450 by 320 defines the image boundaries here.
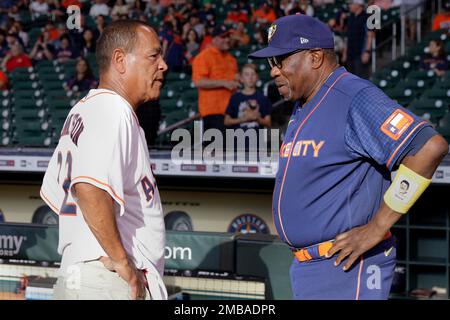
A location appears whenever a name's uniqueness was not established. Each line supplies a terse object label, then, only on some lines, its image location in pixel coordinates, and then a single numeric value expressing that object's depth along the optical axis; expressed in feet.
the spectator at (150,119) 24.54
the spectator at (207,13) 42.24
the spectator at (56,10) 47.91
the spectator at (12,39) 43.18
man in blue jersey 8.93
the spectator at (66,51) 41.47
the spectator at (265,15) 41.27
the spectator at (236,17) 43.19
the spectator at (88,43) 40.64
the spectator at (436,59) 30.96
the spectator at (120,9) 42.25
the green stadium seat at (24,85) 37.71
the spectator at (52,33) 43.75
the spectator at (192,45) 37.83
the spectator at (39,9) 50.62
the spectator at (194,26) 39.93
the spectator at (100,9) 44.96
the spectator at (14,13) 49.92
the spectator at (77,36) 41.55
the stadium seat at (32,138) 30.41
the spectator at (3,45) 43.68
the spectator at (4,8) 51.13
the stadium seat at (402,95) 29.35
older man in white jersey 8.54
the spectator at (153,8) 46.34
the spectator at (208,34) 35.06
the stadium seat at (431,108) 26.43
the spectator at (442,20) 34.94
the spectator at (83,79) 32.89
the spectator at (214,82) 26.40
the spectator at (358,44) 30.19
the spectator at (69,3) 47.65
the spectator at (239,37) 37.26
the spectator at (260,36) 38.00
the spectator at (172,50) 34.71
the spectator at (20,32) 45.55
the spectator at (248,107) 25.04
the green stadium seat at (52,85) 37.19
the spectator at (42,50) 42.42
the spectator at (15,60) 40.55
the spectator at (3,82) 36.29
